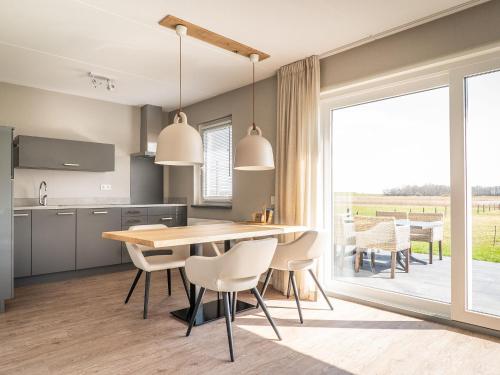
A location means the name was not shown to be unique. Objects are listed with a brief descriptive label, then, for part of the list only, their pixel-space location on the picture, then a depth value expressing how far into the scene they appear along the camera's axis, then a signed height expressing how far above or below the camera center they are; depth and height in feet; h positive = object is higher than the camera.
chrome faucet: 15.33 -0.22
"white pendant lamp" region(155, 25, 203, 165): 8.83 +1.24
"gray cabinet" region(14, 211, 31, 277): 12.90 -1.92
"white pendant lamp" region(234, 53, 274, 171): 10.23 +1.19
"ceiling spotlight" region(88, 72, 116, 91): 13.84 +4.68
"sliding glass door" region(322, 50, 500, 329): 8.79 +0.05
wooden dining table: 7.91 -1.09
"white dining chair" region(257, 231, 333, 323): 9.82 -1.79
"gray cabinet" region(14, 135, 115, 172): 14.20 +1.71
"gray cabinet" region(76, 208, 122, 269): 14.51 -1.99
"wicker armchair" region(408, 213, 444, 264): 9.68 -1.15
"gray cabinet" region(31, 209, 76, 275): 13.41 -1.92
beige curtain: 11.73 +1.32
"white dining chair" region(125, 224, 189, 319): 9.74 -2.10
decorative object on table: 12.37 -0.89
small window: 16.33 +1.51
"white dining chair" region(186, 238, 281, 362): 7.49 -1.73
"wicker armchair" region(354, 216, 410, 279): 10.51 -1.42
